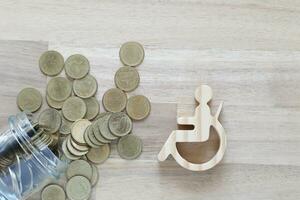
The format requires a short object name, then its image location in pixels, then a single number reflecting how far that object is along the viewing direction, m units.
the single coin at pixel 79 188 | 0.82
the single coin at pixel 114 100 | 0.84
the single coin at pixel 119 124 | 0.82
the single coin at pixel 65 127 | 0.83
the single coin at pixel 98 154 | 0.83
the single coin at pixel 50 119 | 0.83
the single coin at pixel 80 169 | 0.82
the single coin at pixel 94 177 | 0.83
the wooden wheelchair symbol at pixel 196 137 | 0.80
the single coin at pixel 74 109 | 0.83
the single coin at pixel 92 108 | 0.84
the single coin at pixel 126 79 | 0.84
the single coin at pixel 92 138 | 0.82
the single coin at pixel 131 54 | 0.85
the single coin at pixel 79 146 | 0.82
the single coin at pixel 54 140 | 0.80
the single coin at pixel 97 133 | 0.82
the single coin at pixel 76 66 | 0.84
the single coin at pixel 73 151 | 0.82
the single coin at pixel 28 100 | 0.83
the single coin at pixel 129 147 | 0.83
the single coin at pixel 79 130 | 0.82
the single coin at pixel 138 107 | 0.84
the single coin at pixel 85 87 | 0.84
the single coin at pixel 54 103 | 0.84
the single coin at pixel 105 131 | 0.82
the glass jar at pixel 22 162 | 0.76
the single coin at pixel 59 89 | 0.84
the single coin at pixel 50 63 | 0.84
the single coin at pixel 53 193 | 0.82
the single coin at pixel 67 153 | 0.83
